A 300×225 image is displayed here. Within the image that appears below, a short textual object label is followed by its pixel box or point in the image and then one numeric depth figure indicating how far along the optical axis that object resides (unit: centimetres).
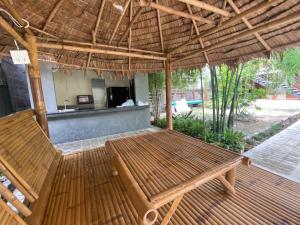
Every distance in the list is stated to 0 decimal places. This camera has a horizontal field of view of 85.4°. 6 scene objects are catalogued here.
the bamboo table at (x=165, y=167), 121
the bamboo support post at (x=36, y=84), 236
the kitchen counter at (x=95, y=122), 473
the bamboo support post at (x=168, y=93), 392
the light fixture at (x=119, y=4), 215
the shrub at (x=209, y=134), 412
